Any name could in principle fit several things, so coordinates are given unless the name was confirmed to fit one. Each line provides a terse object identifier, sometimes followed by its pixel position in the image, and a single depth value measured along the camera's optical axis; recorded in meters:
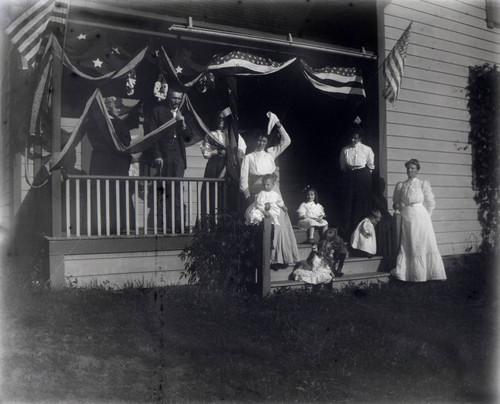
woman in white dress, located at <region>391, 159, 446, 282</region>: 8.02
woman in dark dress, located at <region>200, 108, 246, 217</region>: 7.85
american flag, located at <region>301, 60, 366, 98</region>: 8.21
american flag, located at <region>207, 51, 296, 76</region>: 7.46
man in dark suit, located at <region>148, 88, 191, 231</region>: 7.85
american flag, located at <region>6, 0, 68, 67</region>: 6.29
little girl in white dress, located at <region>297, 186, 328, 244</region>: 8.37
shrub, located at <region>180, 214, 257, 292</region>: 6.89
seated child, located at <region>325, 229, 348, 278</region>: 7.47
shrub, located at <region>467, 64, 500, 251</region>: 10.80
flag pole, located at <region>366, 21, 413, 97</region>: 8.70
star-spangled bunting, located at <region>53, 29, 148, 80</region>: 6.77
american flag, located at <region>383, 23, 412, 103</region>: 8.33
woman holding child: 7.07
